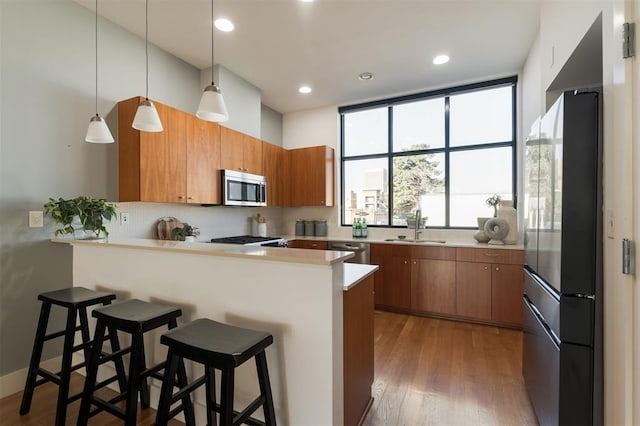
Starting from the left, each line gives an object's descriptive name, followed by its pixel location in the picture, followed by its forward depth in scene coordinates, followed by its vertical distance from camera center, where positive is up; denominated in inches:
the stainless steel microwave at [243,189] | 133.0 +11.7
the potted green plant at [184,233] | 119.7 -7.7
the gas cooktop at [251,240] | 141.0 -12.7
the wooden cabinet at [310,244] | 166.2 -16.9
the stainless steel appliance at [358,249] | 155.1 -18.2
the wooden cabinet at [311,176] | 177.9 +22.2
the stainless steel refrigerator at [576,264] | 50.3 -8.5
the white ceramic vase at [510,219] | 136.9 -2.2
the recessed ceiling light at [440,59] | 129.6 +66.6
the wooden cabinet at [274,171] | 164.1 +23.6
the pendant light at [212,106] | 69.2 +24.5
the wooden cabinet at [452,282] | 126.9 -30.6
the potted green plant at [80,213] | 84.4 +0.1
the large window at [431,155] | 150.9 +32.1
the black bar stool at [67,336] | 67.1 -29.8
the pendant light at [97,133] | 83.9 +22.2
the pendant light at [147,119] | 78.0 +24.3
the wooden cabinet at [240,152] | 134.9 +29.3
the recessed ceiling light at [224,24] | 104.9 +66.4
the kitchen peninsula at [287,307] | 55.0 -19.2
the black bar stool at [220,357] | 46.7 -22.8
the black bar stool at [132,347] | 59.4 -26.9
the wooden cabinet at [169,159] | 101.6 +19.8
